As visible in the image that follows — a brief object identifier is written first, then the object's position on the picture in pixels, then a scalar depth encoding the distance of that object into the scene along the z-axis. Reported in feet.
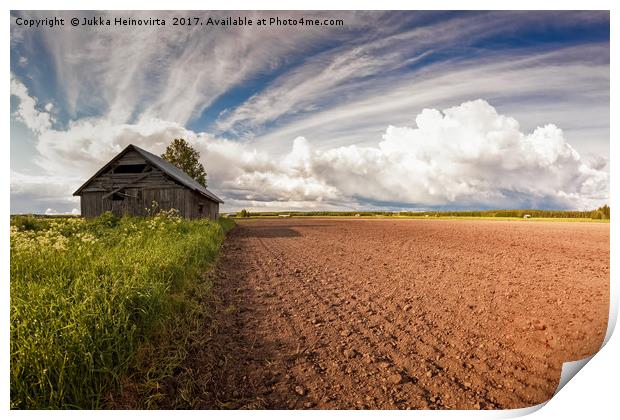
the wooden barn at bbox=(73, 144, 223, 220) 38.06
